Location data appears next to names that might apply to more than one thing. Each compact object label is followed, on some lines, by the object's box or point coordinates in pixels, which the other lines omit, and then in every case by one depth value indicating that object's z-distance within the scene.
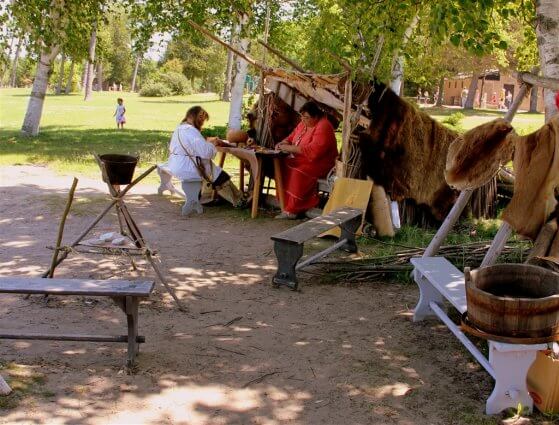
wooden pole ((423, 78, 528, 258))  4.84
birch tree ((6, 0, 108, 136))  11.68
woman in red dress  9.02
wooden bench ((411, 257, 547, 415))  3.65
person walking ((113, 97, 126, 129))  24.37
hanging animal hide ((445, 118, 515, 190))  4.54
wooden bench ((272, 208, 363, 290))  6.10
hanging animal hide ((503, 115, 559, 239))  4.21
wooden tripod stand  5.32
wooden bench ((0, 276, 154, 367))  4.03
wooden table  9.02
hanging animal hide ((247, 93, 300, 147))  10.43
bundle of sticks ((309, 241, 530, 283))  6.46
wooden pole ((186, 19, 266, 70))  8.81
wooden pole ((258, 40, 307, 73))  8.43
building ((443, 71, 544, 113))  51.40
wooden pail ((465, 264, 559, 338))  3.45
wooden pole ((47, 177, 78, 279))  5.33
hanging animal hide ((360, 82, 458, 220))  8.21
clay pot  10.09
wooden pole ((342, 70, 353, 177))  8.17
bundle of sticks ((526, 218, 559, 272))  4.38
